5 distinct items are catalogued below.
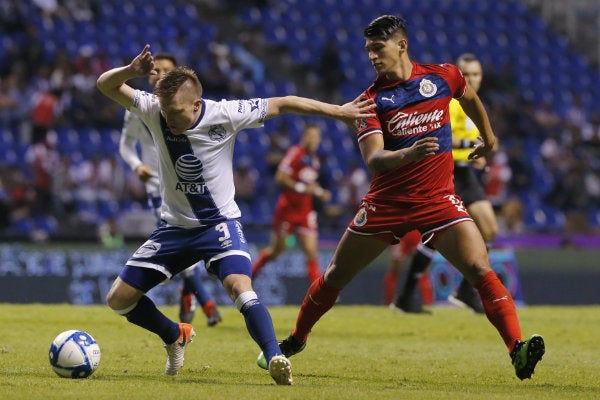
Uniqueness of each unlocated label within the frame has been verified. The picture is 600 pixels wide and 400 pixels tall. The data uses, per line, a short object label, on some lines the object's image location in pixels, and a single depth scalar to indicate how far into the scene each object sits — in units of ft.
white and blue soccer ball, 49.85
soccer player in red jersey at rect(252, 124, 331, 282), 103.09
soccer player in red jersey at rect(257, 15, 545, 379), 51.62
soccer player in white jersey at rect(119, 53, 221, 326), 72.38
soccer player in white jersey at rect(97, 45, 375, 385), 48.16
